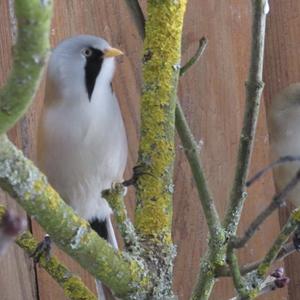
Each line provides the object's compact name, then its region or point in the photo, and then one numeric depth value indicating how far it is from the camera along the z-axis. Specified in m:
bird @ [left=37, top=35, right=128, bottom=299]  1.90
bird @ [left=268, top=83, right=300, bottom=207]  1.90
